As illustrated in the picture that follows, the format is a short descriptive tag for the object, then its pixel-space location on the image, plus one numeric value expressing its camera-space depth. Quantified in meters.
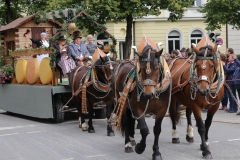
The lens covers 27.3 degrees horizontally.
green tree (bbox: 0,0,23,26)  30.61
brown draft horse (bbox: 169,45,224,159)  8.12
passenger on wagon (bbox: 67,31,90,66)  13.34
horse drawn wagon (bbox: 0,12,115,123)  13.48
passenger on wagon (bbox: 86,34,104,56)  13.97
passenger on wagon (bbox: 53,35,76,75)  13.23
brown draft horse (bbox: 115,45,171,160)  7.78
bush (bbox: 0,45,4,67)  17.36
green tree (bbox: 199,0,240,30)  26.27
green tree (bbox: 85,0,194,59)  25.45
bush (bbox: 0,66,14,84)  16.16
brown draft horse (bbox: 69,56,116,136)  11.50
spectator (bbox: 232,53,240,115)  14.49
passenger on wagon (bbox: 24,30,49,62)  15.17
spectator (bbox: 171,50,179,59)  15.12
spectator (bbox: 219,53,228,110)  15.40
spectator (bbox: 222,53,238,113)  14.86
